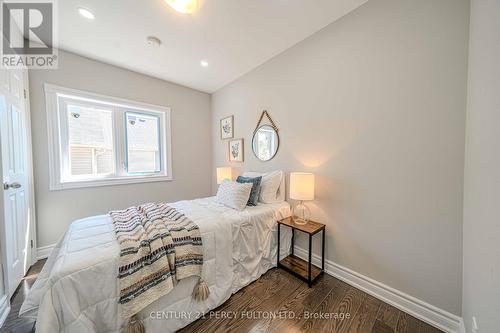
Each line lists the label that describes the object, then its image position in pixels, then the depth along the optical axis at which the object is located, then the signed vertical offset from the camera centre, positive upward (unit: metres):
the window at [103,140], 2.33 +0.35
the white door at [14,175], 1.47 -0.11
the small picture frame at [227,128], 3.22 +0.64
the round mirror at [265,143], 2.49 +0.27
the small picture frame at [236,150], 3.05 +0.19
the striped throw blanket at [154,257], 1.11 -0.68
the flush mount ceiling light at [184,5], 1.46 +1.34
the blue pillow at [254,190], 2.28 -0.40
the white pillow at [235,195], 2.11 -0.42
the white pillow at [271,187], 2.35 -0.36
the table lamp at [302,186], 1.85 -0.28
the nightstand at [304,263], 1.78 -1.21
